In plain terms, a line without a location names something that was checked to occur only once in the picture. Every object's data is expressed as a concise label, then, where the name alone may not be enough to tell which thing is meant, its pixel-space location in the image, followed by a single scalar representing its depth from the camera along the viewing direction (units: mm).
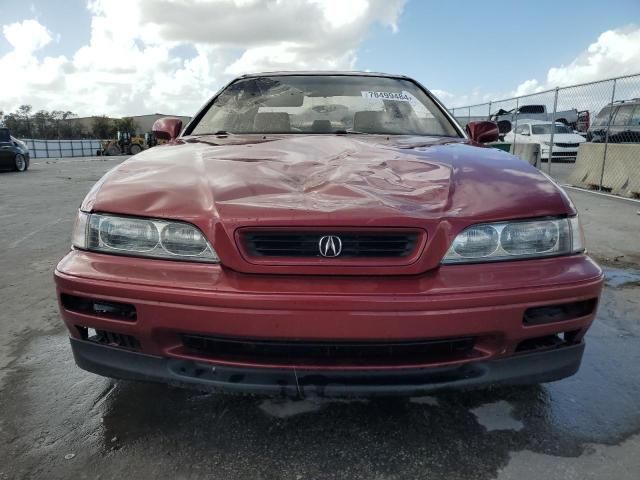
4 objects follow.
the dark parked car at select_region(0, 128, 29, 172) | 14797
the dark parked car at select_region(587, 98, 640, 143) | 8750
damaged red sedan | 1550
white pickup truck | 12633
